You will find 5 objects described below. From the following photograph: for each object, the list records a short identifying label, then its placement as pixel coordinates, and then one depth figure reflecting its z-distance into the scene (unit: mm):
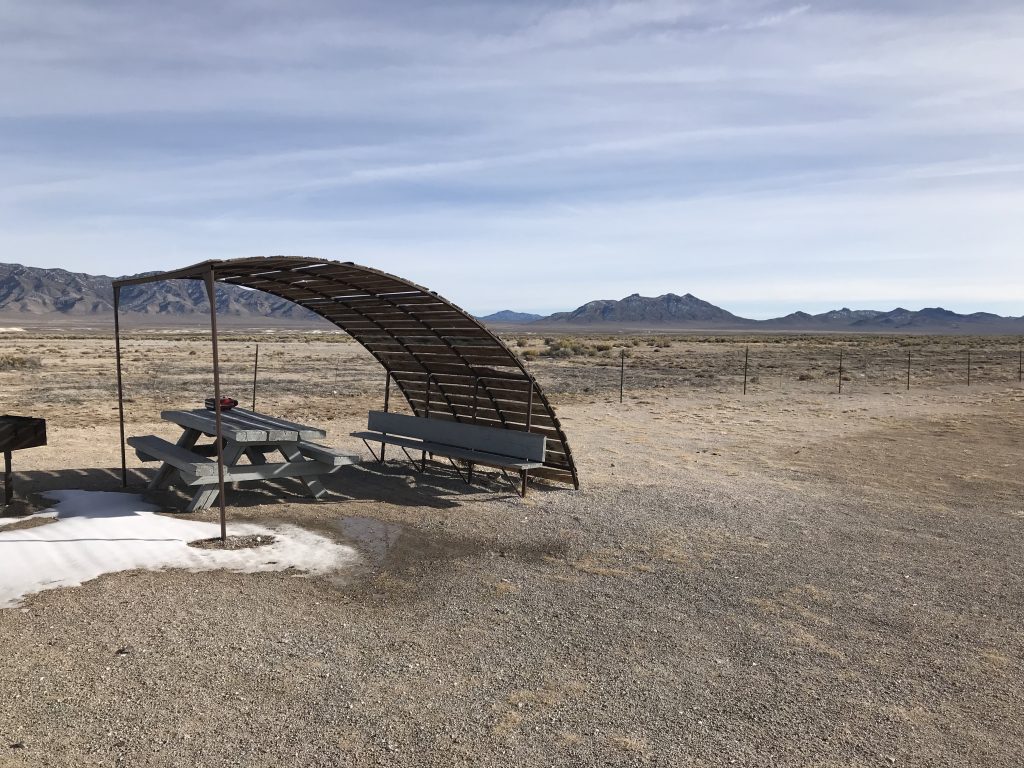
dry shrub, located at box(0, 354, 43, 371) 30766
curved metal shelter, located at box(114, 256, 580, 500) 9359
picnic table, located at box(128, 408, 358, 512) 8859
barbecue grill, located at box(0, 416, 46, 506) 8250
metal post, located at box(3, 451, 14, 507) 8523
